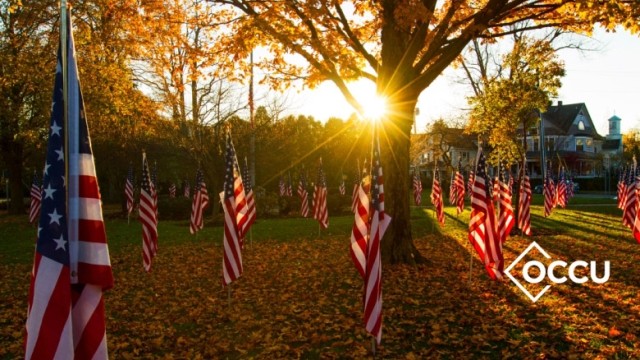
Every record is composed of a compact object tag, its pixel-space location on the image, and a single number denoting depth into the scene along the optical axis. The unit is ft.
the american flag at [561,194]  100.83
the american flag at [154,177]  81.55
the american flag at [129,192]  76.64
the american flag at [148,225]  35.58
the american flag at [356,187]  72.92
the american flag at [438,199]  66.08
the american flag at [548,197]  81.80
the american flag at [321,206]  62.66
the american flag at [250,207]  44.23
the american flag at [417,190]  113.70
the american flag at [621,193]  89.16
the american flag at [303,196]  88.63
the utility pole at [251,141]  77.19
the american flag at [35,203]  76.07
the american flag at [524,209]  57.84
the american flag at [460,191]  73.31
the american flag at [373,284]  19.11
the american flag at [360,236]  20.30
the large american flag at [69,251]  11.58
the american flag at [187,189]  136.26
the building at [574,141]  218.61
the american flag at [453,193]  103.91
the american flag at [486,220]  31.35
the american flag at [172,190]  147.43
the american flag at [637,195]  45.14
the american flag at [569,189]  126.17
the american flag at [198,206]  57.43
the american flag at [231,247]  28.27
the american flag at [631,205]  54.44
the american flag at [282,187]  126.37
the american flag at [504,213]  40.88
